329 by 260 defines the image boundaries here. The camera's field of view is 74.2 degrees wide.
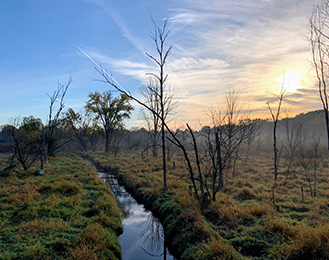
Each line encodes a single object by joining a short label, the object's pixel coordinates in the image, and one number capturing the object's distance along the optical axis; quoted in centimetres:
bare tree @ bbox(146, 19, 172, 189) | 1112
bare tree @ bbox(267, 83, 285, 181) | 1361
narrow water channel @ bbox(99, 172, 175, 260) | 729
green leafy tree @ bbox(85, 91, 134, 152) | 4125
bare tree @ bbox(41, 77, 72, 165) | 1861
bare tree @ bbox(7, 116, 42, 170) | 2313
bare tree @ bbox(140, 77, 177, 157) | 2873
